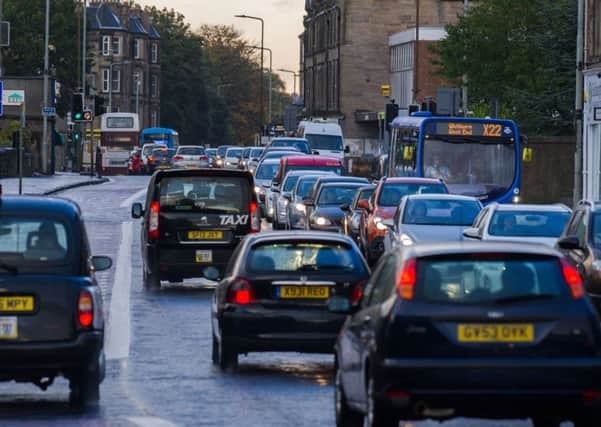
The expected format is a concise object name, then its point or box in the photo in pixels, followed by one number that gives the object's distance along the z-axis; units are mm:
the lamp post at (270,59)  145625
